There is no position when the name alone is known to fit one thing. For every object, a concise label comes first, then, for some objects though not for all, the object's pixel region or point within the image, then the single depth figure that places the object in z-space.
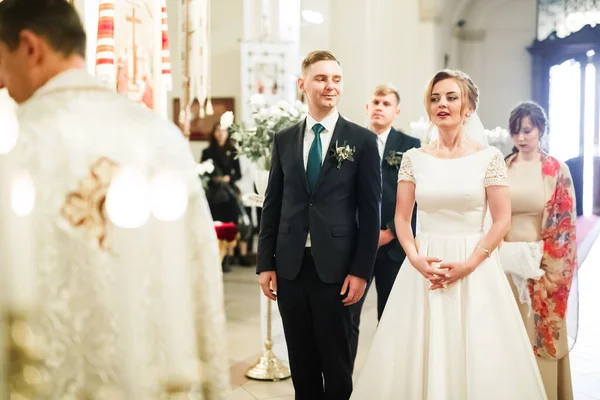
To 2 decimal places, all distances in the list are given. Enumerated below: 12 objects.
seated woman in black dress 9.23
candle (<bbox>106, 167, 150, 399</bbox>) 1.63
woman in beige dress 3.83
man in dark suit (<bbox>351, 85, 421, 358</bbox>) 4.08
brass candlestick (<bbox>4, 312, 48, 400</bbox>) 1.55
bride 3.05
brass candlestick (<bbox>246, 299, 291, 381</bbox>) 4.70
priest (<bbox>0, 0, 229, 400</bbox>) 1.58
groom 3.06
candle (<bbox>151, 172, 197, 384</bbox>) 1.67
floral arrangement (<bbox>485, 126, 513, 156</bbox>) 12.85
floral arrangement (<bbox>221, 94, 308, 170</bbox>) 4.87
